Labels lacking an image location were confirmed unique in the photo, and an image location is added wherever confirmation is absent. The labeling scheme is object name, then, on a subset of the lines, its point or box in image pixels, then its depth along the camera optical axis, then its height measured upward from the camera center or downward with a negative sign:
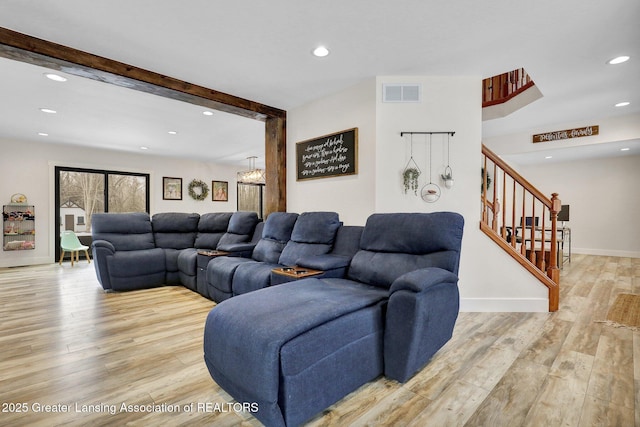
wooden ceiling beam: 2.53 +1.37
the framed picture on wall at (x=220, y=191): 8.66 +0.63
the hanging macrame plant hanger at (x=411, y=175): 3.23 +0.40
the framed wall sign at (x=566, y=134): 5.06 +1.39
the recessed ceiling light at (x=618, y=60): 2.92 +1.52
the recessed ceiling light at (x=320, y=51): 2.70 +1.49
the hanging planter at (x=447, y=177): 3.16 +0.38
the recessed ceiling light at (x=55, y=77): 3.18 +1.47
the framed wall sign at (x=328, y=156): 3.49 +0.72
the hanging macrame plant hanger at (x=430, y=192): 3.22 +0.22
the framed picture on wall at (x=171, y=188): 7.72 +0.64
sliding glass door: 6.41 +0.39
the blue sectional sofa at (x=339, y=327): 1.35 -0.60
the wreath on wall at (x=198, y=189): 8.18 +0.64
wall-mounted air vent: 3.23 +1.31
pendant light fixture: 6.98 +0.86
